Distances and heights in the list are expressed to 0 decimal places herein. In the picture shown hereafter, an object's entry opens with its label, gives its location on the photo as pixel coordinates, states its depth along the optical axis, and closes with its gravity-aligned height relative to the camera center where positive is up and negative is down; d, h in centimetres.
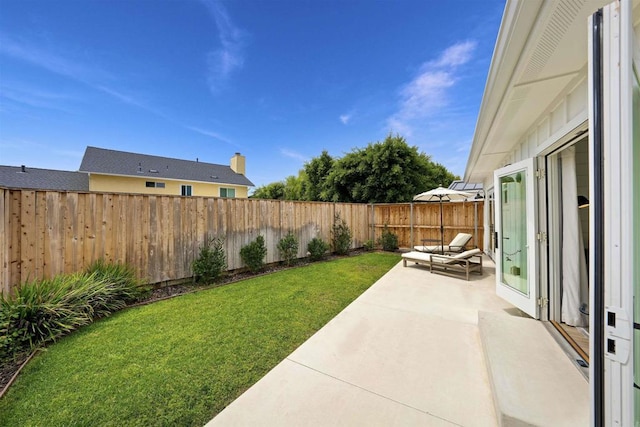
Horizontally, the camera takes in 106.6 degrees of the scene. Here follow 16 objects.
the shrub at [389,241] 1003 -114
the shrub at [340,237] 920 -86
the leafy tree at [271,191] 3094 +332
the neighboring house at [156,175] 1459 +289
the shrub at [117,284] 389 -115
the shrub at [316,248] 811 -115
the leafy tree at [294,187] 2314 +309
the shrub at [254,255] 632 -104
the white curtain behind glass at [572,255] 293 -54
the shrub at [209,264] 536 -108
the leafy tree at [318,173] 1827 +331
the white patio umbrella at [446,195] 698 +57
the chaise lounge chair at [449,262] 594 -127
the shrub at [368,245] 1040 -134
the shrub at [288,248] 733 -101
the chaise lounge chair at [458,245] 712 -95
